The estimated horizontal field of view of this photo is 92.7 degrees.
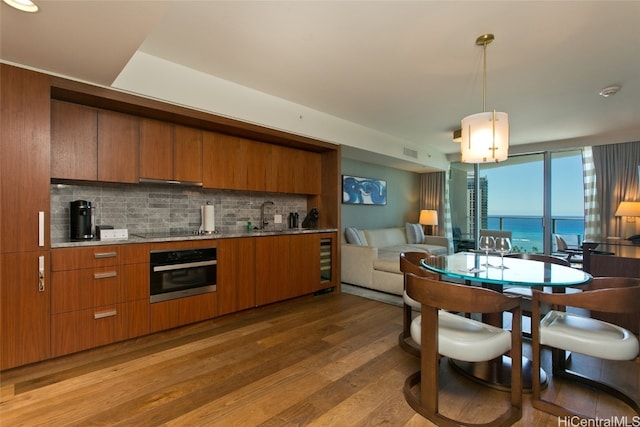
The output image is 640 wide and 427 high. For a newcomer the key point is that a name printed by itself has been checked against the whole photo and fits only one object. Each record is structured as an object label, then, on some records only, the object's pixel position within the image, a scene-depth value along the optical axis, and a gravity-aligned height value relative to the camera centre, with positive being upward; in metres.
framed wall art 5.88 +0.46
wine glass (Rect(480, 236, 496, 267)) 2.55 -0.26
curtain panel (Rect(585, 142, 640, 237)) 5.34 +0.60
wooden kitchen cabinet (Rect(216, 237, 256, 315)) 3.30 -0.69
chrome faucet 4.38 -0.08
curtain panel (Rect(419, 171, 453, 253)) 7.67 +0.38
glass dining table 1.96 -0.43
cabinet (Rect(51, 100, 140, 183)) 2.60 +0.64
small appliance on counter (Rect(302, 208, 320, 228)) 4.70 -0.09
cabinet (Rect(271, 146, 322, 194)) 4.23 +0.63
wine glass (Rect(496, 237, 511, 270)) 2.52 -0.28
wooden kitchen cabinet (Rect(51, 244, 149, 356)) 2.37 -0.68
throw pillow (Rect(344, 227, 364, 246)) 5.33 -0.40
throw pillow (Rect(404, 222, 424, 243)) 7.01 -0.48
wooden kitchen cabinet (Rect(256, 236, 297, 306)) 3.65 -0.70
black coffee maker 2.69 -0.04
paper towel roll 3.55 -0.05
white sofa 4.55 -0.73
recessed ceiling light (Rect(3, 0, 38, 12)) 1.57 +1.10
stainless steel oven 2.86 -0.59
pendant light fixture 2.53 +0.65
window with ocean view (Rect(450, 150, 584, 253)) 6.14 +0.32
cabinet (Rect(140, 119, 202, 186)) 3.06 +0.66
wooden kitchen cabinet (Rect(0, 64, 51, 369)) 2.16 -0.01
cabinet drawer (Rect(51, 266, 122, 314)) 2.36 -0.60
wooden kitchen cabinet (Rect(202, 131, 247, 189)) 3.49 +0.62
